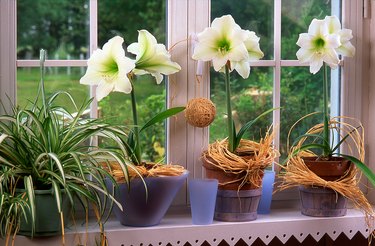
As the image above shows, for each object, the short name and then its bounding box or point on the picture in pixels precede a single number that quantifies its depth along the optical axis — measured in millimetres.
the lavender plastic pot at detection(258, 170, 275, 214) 2500
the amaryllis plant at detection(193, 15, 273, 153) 2326
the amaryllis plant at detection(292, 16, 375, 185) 2447
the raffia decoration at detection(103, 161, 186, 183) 2209
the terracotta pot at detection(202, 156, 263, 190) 2367
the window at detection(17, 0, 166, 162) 2385
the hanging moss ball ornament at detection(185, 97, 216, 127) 2393
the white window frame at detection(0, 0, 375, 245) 2311
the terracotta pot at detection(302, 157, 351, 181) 2459
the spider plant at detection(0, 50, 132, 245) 2006
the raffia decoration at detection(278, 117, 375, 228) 2430
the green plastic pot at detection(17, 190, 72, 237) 2043
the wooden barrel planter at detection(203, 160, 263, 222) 2369
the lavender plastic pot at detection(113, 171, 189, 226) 2227
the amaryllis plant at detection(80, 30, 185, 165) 2229
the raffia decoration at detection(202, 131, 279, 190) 2350
